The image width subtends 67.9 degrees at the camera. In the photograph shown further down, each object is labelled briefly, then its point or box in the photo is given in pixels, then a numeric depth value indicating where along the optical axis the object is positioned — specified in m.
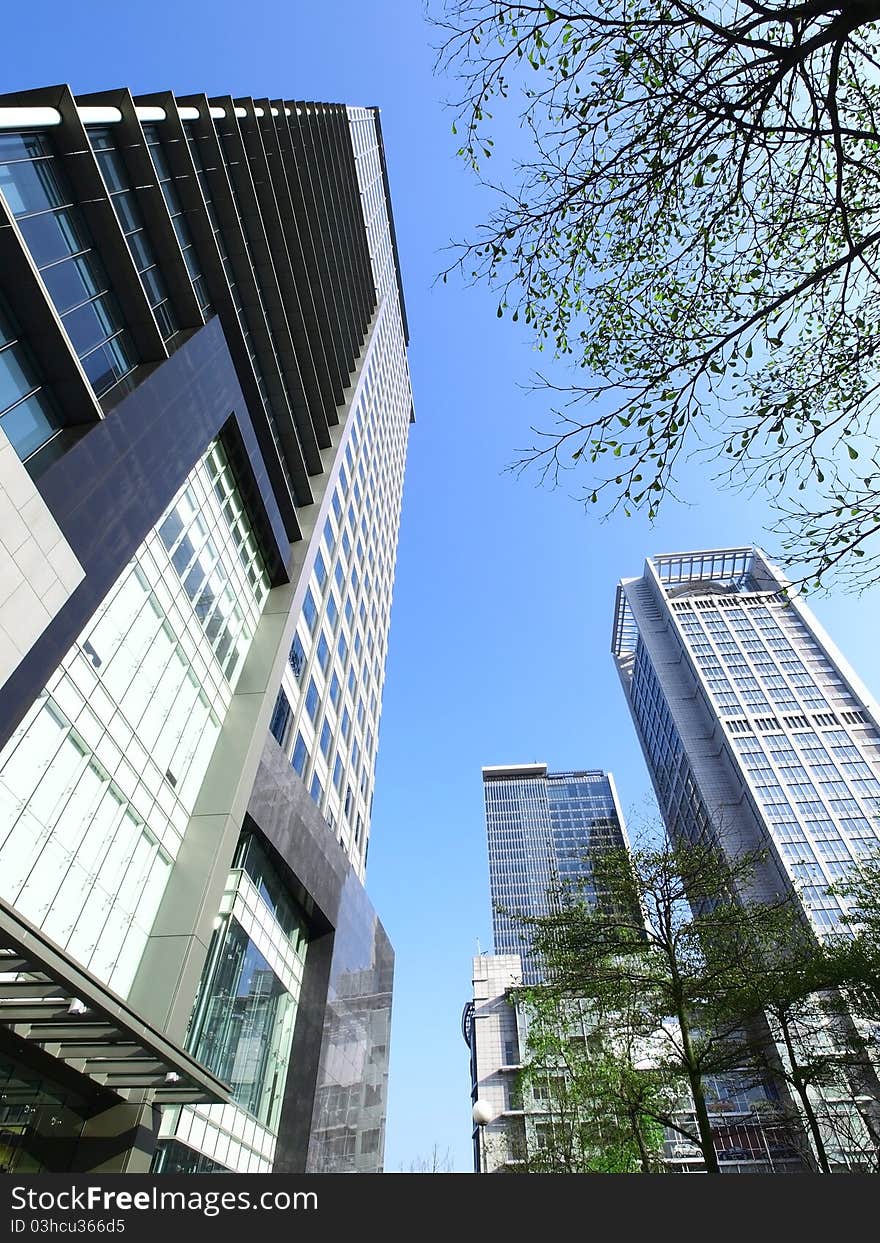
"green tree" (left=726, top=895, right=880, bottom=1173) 15.14
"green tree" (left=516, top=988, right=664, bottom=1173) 17.89
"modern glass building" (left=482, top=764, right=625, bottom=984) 132.12
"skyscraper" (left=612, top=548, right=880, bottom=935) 75.75
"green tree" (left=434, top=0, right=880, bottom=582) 5.92
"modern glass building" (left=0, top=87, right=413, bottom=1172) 11.40
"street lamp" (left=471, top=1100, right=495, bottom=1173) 12.28
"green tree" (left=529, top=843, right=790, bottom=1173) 14.42
